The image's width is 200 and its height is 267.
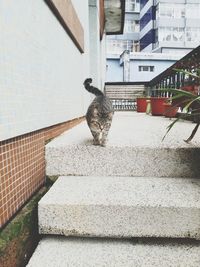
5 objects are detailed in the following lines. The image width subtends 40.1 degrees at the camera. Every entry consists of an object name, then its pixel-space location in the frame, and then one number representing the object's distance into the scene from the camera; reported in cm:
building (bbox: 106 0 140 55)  3036
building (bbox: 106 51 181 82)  1971
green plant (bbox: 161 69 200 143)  178
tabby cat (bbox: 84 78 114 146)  174
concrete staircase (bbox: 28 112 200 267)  122
